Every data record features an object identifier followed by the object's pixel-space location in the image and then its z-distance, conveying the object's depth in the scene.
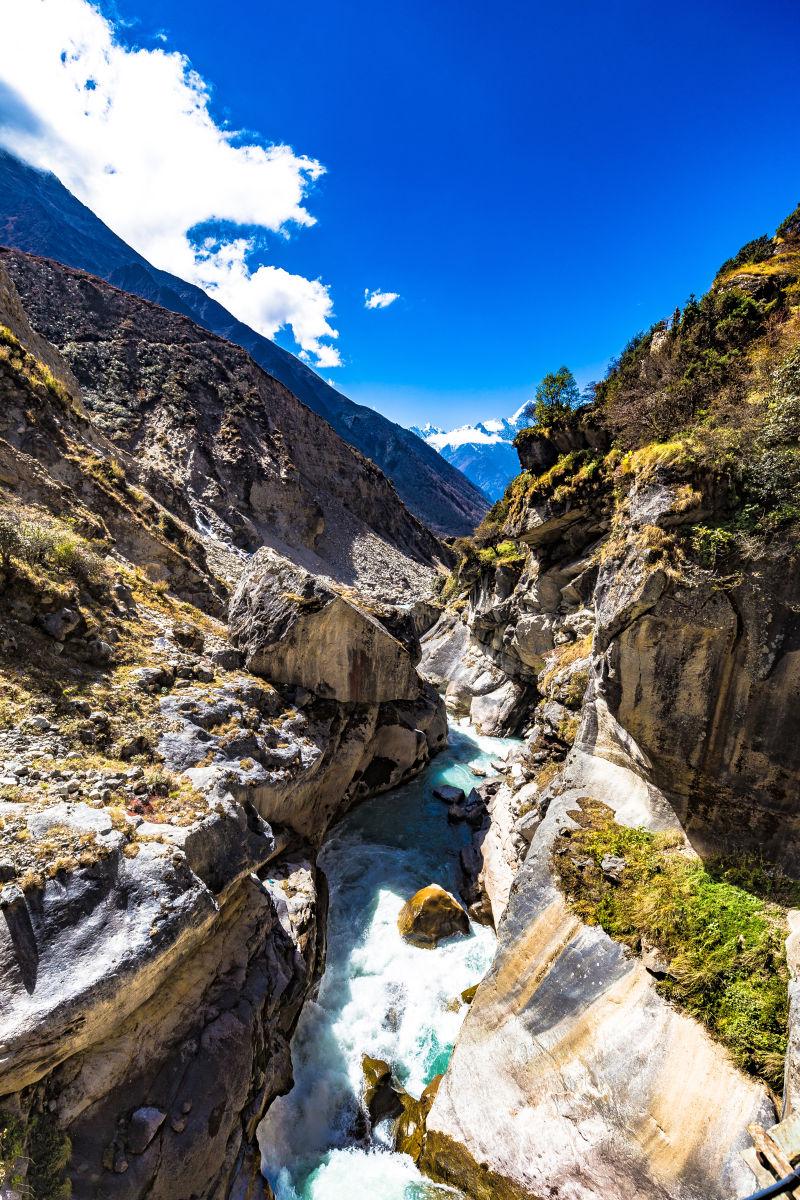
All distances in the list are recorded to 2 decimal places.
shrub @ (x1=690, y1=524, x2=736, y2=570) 8.39
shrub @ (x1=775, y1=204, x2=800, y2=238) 16.77
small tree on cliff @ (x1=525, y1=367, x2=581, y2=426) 21.01
